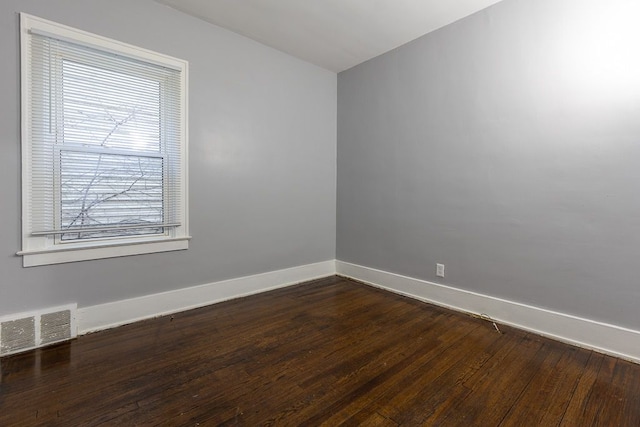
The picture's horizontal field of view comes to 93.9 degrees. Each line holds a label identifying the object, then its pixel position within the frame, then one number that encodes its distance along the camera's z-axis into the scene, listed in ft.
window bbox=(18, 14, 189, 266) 6.78
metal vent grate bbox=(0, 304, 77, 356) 6.41
